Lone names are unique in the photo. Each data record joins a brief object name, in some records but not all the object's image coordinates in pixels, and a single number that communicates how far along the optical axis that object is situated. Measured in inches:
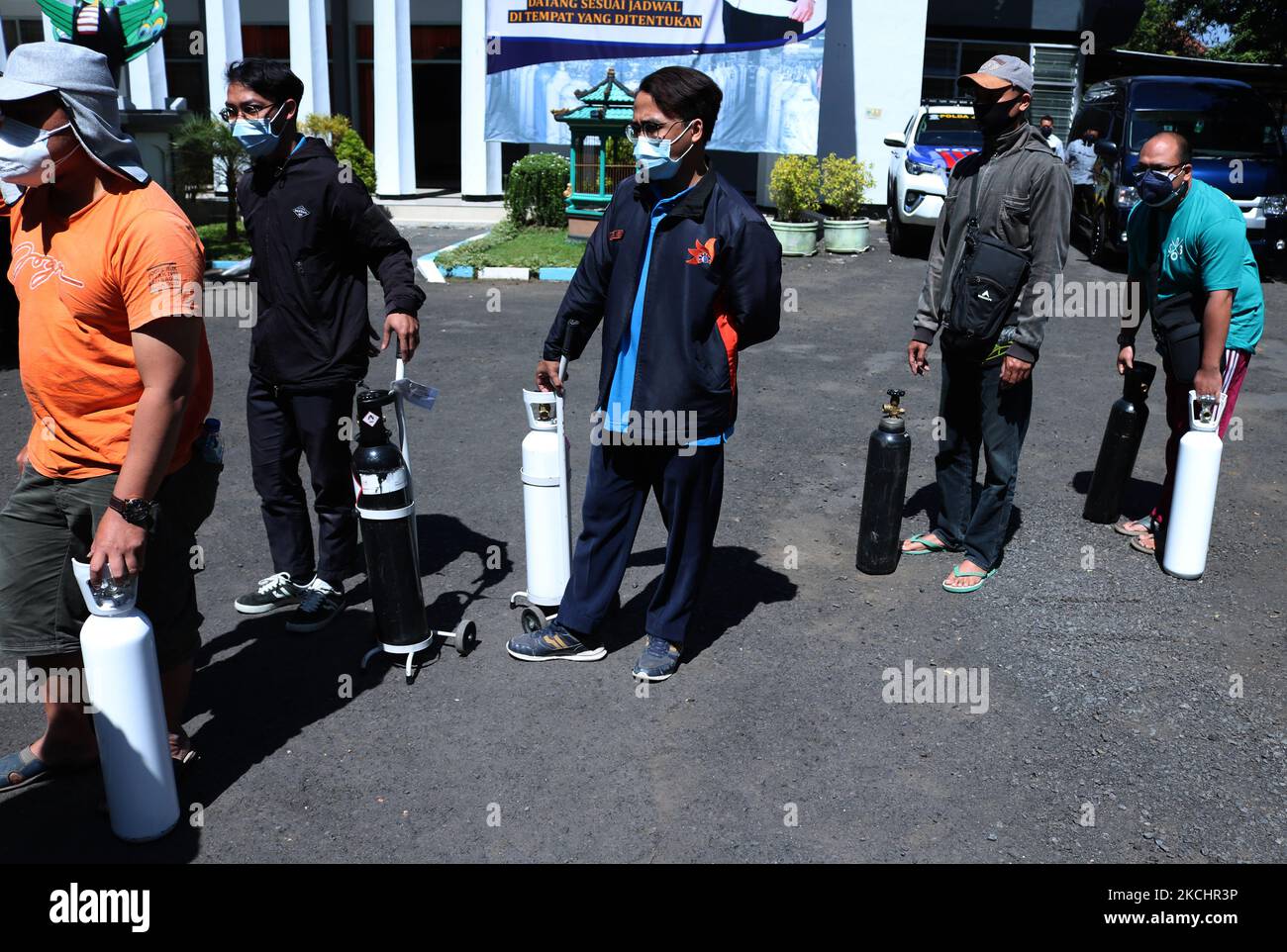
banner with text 648.4
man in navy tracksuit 153.8
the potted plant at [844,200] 585.6
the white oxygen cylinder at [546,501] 176.1
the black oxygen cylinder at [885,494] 198.2
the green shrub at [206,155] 555.5
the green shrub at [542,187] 623.5
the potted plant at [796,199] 567.5
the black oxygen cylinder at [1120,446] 224.8
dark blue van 516.7
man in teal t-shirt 194.7
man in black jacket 171.5
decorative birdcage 570.9
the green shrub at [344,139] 654.5
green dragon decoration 580.7
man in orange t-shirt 115.6
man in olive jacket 182.2
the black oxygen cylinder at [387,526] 159.6
